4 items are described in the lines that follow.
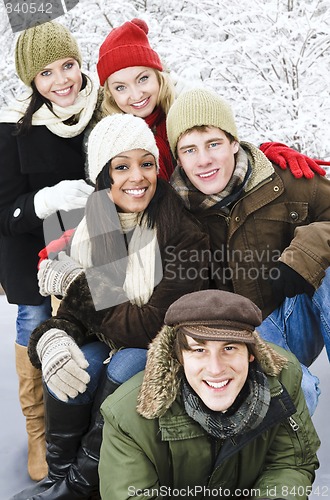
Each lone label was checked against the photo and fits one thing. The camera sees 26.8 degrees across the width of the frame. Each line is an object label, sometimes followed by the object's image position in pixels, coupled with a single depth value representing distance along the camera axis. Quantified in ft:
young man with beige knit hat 7.89
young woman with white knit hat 7.29
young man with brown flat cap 6.16
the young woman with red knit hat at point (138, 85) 9.01
